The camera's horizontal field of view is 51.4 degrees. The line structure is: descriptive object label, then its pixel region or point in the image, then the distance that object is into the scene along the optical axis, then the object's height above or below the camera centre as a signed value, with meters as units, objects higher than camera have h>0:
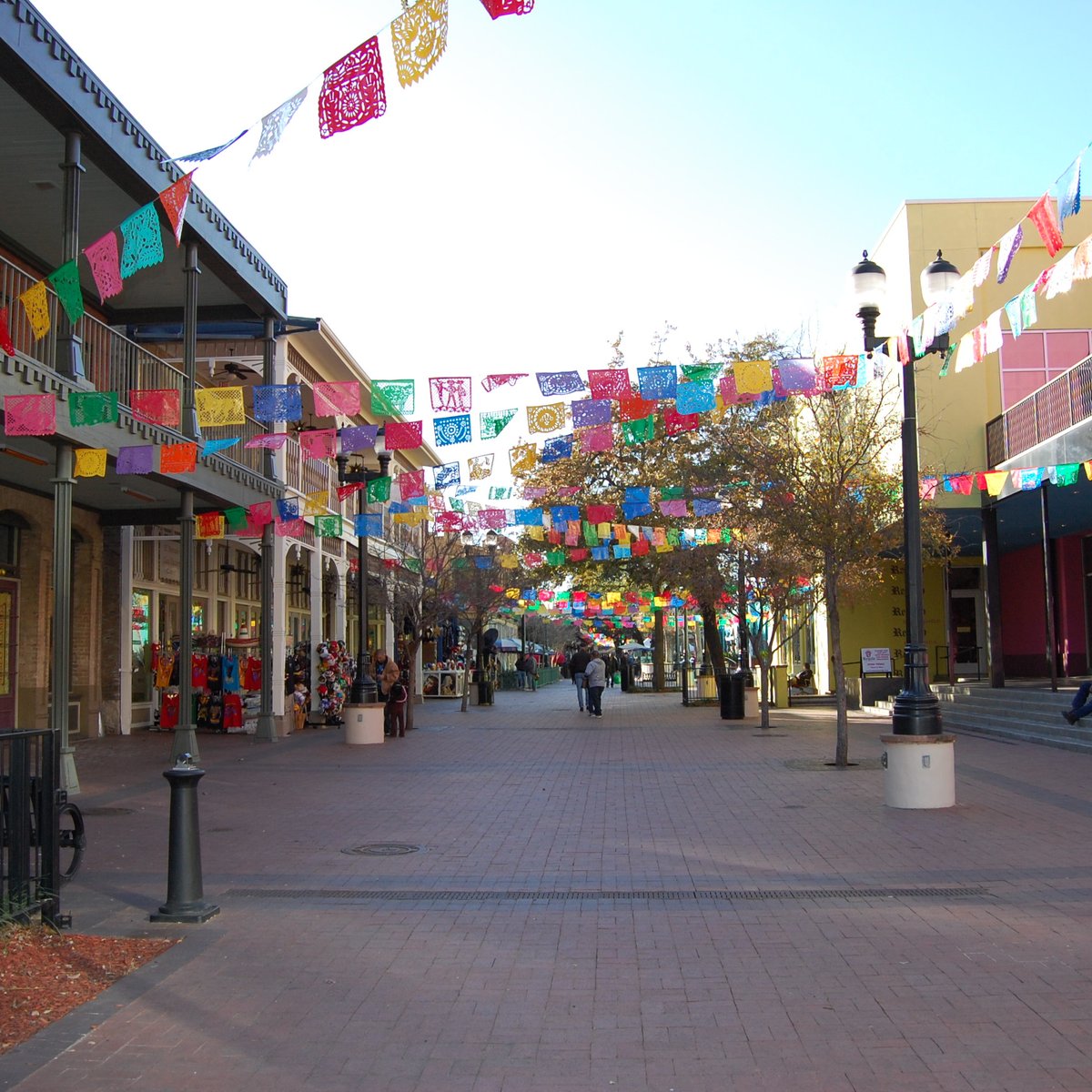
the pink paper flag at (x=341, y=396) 15.34 +3.47
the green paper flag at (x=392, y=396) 15.51 +3.50
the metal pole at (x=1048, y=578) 19.53 +1.00
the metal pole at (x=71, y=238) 12.45 +4.57
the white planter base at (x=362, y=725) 20.31 -1.33
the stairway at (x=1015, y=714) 17.78 -1.43
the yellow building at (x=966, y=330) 25.45 +6.64
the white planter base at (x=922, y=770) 11.26 -1.31
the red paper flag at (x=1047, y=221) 9.34 +3.42
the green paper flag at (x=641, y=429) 17.62 +3.37
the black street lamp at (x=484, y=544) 32.00 +2.94
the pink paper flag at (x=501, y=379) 15.02 +3.55
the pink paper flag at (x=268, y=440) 17.36 +3.31
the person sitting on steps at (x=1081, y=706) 17.03 -1.07
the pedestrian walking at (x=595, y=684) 27.88 -0.95
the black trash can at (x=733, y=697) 26.00 -1.25
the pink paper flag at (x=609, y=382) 15.45 +3.62
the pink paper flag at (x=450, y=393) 15.63 +3.54
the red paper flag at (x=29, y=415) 11.82 +2.55
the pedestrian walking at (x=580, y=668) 30.84 -0.60
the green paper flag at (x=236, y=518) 19.08 +2.30
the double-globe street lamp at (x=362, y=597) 20.27 +0.99
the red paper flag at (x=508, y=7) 6.91 +3.89
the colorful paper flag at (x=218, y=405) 15.04 +3.31
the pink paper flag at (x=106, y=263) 11.16 +3.88
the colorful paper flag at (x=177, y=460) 15.19 +2.61
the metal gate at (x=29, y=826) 6.32 -0.96
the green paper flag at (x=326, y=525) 21.82 +2.45
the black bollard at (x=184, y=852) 7.02 -1.23
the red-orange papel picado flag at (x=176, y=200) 10.50 +4.23
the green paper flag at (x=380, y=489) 21.87 +3.15
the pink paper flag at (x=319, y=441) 17.54 +3.31
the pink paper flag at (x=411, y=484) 22.30 +3.24
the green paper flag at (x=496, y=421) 16.89 +3.37
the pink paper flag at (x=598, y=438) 17.45 +3.23
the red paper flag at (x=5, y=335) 10.42 +3.02
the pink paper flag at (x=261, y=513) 19.36 +2.39
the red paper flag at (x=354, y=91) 8.05 +4.04
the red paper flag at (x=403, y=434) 17.16 +3.27
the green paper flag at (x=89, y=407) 12.80 +2.83
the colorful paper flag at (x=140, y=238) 11.09 +4.10
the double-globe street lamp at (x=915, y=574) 11.37 +0.66
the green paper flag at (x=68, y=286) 10.96 +3.60
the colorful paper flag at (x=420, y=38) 7.40 +4.06
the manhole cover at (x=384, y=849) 9.48 -1.69
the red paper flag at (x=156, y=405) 14.67 +3.25
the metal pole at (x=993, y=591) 23.16 +0.94
